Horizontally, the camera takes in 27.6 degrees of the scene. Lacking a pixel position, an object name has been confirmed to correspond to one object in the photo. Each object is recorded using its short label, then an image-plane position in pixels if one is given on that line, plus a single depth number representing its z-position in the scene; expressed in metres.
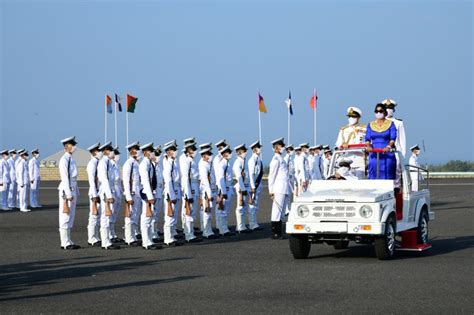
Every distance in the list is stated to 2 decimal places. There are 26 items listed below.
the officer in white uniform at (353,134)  17.48
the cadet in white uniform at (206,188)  21.02
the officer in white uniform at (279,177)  21.23
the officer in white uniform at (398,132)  17.00
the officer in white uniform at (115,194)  19.67
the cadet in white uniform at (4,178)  33.22
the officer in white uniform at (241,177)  22.92
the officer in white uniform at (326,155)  32.72
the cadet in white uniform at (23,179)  32.66
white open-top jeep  15.48
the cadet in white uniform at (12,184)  33.56
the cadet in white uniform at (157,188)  19.89
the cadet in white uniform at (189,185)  19.94
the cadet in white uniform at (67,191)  18.64
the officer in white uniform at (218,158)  22.88
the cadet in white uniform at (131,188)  19.09
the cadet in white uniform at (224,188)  21.67
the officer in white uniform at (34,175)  33.44
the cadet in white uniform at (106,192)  18.69
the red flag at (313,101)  43.33
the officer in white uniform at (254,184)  23.17
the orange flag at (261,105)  38.50
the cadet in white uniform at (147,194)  18.62
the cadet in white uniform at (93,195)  19.11
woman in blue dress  16.94
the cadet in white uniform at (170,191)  19.17
